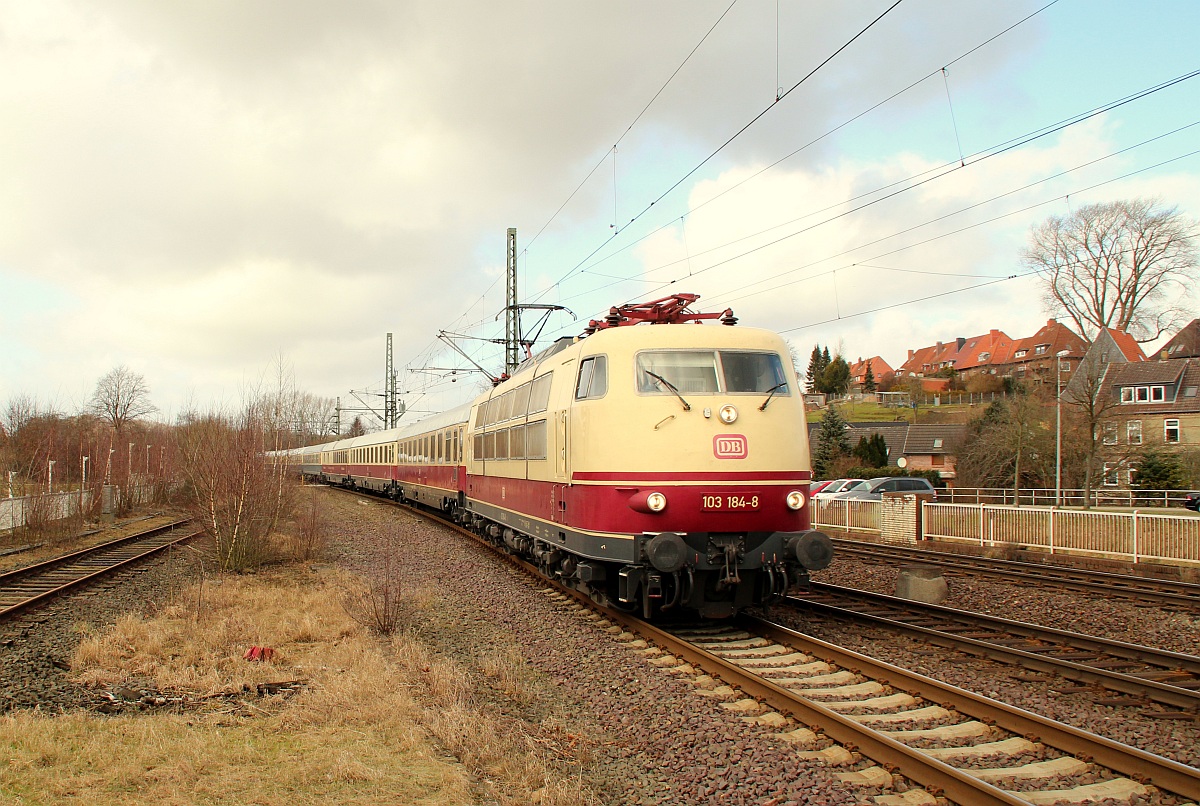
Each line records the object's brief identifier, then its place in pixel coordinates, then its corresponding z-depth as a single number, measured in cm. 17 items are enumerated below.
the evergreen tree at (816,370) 10151
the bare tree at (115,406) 5784
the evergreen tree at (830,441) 5166
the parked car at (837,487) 3242
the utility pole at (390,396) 5731
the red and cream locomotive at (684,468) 912
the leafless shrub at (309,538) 1784
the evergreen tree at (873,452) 5012
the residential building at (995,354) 8475
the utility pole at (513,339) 2989
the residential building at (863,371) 10918
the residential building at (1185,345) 6450
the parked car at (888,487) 2875
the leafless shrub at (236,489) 1555
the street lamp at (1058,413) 2881
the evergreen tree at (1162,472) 3628
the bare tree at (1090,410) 2889
